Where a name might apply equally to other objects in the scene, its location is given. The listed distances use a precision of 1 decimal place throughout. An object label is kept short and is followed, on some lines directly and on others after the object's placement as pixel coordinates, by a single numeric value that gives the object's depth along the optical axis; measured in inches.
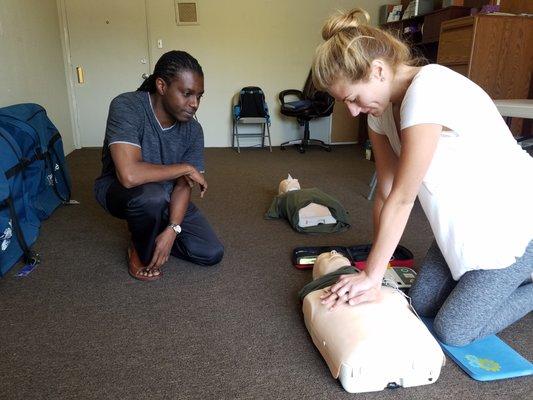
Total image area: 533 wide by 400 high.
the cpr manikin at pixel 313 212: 88.0
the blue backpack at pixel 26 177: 69.2
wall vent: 186.2
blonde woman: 38.3
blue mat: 43.8
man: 62.5
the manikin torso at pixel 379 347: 40.1
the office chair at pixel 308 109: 183.9
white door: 182.7
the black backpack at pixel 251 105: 193.0
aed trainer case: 69.3
